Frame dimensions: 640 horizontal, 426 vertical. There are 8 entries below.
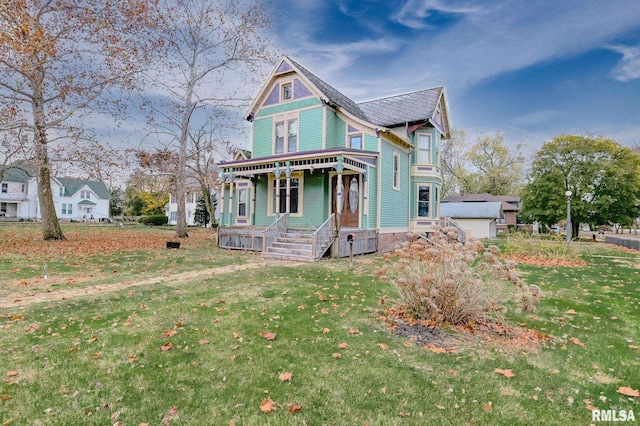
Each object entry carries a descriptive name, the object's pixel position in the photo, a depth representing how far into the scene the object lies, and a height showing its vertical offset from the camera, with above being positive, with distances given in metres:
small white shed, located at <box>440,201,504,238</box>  33.28 +0.34
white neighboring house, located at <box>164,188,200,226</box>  51.56 +1.37
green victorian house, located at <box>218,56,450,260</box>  14.23 +2.27
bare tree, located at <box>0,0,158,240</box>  14.43 +6.86
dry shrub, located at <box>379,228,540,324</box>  4.87 -0.98
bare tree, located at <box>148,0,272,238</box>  21.27 +10.30
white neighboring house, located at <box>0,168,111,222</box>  46.72 +2.21
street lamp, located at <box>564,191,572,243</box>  21.44 +0.37
